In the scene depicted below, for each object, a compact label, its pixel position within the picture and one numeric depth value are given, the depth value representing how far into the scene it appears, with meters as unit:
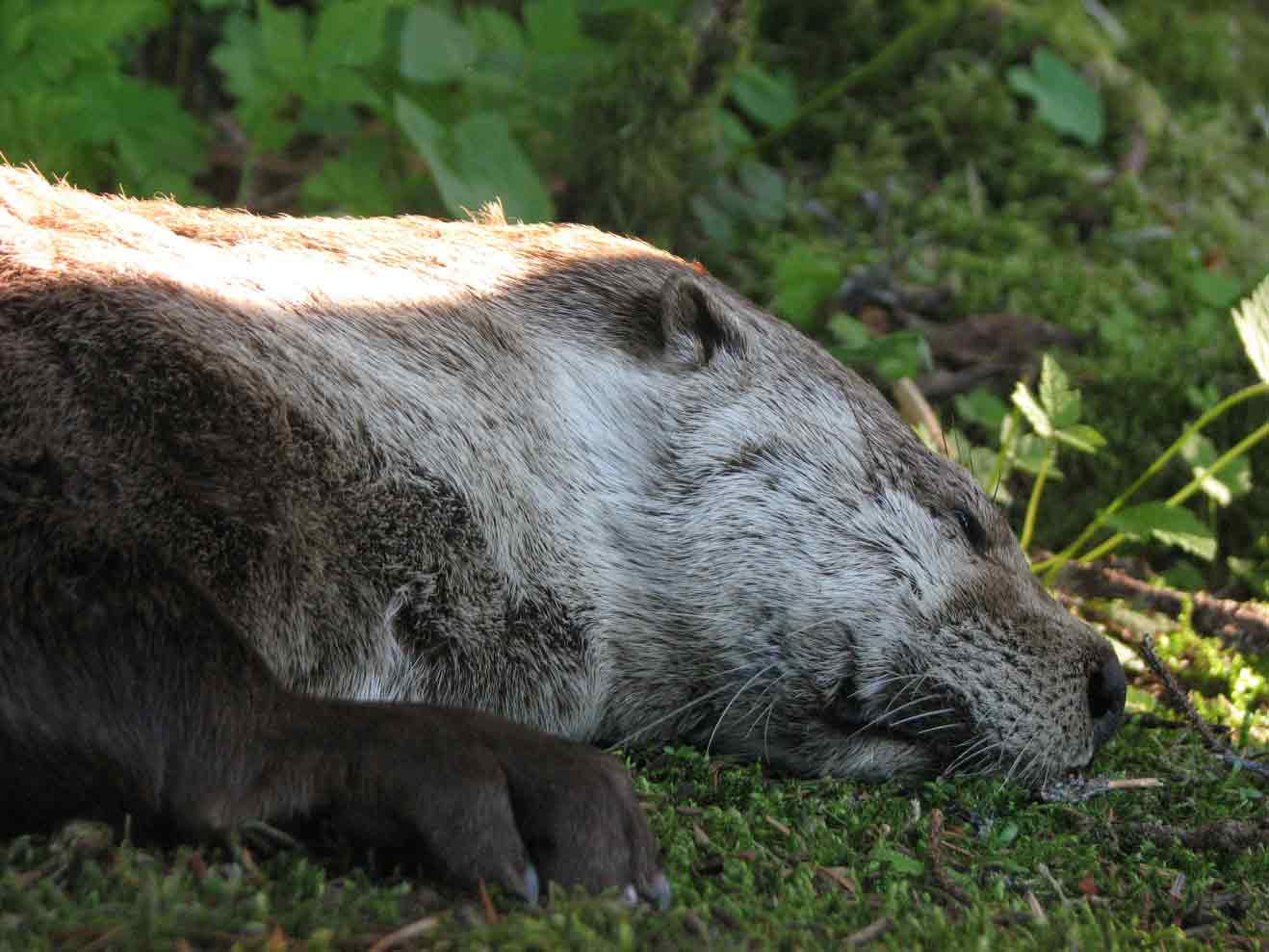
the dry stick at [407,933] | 3.41
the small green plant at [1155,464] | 7.33
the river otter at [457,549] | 3.82
